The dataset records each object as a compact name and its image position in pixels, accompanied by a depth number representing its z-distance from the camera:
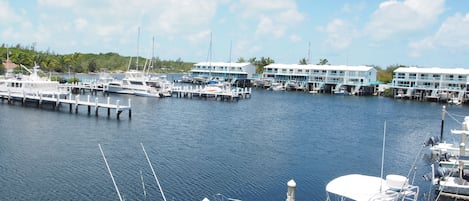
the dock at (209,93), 77.44
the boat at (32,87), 57.69
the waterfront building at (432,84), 88.19
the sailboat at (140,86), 75.50
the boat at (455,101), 84.33
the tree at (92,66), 173.12
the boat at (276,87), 113.19
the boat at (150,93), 74.62
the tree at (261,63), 152.34
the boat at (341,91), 103.12
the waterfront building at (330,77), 103.44
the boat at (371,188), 13.66
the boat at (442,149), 31.62
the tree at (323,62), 146.54
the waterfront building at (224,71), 123.44
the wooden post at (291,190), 13.15
